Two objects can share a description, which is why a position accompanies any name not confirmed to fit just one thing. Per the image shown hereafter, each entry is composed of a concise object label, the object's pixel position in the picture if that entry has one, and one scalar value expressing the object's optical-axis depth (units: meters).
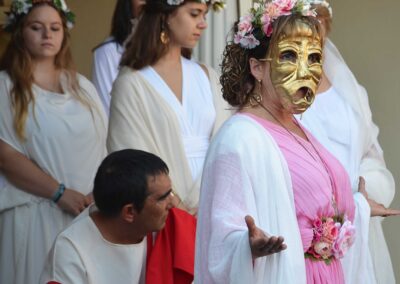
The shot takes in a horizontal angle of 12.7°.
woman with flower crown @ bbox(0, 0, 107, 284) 8.22
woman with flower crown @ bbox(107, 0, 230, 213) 7.95
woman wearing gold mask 5.54
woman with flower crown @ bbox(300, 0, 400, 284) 8.03
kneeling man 6.36
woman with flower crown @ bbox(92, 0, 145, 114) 9.48
